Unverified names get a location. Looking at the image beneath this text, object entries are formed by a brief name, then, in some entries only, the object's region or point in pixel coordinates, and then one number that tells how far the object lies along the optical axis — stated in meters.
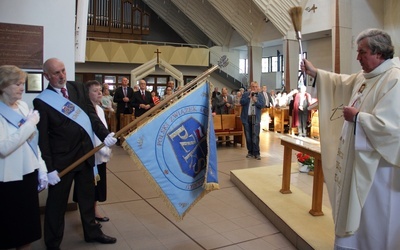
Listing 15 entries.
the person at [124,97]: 8.90
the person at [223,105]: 10.51
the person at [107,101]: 9.86
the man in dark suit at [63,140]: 2.80
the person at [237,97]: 12.87
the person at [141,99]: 8.24
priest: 2.29
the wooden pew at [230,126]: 8.72
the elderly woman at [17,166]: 2.31
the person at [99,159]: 3.55
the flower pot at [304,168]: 5.57
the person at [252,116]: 7.18
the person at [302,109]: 10.30
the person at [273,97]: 14.28
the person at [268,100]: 12.88
